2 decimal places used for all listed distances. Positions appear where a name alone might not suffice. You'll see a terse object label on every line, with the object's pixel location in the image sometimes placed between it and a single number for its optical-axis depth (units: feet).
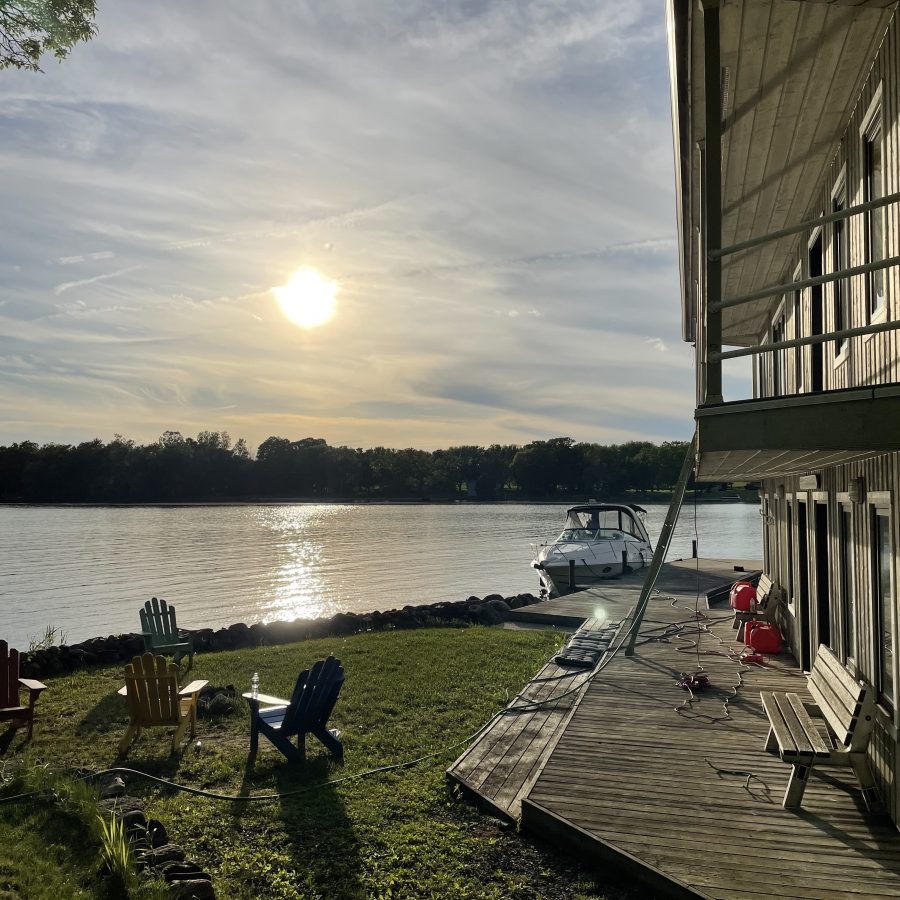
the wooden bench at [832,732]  19.25
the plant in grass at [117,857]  16.40
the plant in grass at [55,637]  63.53
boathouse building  15.60
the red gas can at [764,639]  37.78
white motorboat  81.82
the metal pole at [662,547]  33.88
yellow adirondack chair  27.14
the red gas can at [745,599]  44.14
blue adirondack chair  25.61
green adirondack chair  42.34
